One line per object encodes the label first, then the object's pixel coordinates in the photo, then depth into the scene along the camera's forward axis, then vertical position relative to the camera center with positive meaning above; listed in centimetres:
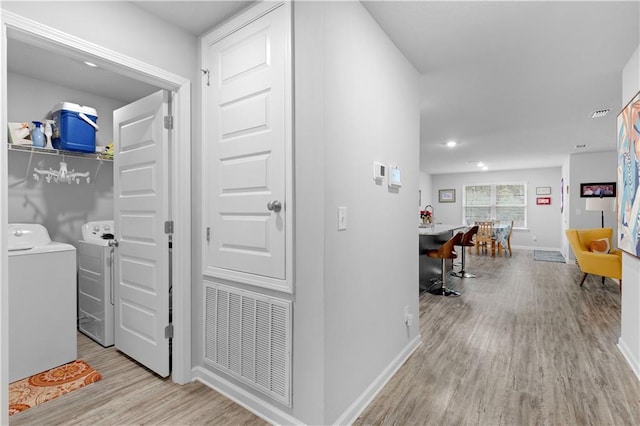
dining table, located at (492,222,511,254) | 849 -64
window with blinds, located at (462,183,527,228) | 984 +24
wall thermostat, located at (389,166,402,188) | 232 +25
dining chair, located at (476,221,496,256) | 849 -71
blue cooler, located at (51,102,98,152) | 287 +75
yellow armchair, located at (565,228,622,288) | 436 -68
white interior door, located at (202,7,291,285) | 181 +39
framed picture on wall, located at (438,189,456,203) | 1079 +51
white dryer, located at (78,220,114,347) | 286 -68
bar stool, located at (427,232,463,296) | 445 -62
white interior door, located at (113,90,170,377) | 228 -16
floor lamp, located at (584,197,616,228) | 557 +11
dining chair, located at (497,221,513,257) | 863 -87
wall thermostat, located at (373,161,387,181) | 210 +26
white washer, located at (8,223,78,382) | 230 -73
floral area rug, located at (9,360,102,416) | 206 -121
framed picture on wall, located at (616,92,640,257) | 237 +27
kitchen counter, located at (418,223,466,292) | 462 -61
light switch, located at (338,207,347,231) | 176 -4
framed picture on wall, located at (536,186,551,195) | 936 +59
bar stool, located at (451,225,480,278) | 514 -43
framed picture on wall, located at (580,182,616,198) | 663 +44
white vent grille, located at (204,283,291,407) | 181 -78
